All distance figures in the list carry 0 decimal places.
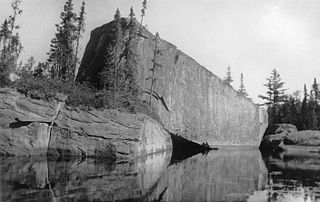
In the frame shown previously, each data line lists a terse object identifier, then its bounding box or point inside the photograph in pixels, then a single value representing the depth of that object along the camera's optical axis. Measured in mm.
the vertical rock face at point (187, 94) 34062
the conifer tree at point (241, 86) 79350
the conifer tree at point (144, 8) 33625
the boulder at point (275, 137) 46969
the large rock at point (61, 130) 20391
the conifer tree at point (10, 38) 33750
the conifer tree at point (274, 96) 68750
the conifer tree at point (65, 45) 30469
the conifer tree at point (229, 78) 78750
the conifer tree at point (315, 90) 75250
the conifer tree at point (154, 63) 33656
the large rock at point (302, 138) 46875
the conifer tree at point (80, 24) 31750
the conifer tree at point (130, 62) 29186
